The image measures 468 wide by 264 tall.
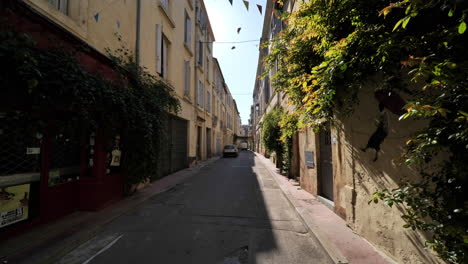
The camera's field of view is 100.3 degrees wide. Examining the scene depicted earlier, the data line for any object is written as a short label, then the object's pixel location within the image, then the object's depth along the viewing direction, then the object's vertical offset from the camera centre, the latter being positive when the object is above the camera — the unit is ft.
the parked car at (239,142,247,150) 150.41 -3.30
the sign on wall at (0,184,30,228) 10.24 -3.37
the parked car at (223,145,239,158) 74.43 -3.20
